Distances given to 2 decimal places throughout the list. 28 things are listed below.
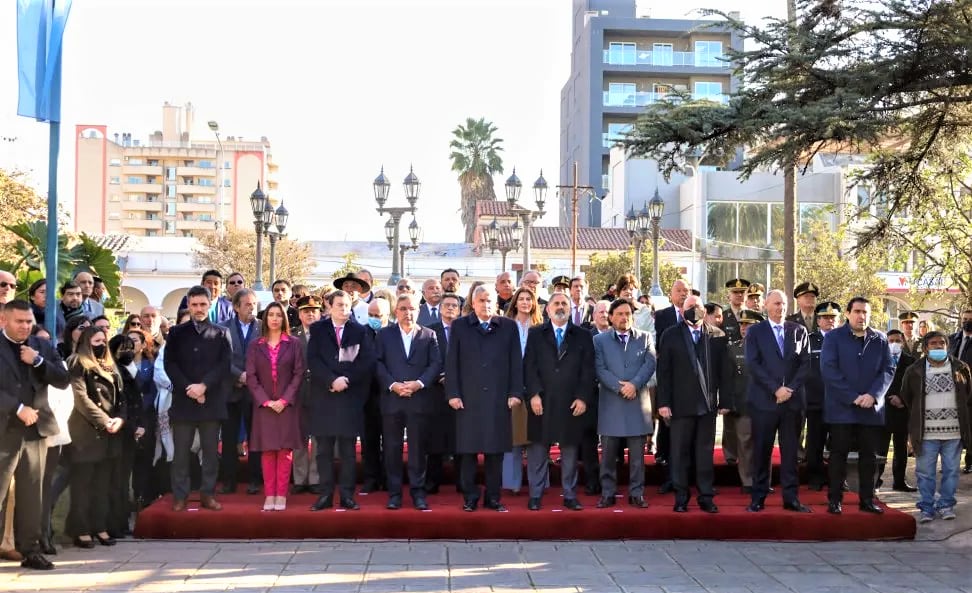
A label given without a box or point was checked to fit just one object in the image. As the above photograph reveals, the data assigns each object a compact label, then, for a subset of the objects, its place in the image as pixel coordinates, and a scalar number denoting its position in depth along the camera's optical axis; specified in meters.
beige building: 108.50
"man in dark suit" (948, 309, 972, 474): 12.87
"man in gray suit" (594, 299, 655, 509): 10.34
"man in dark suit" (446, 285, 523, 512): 10.07
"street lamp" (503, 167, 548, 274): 25.27
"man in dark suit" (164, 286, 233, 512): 9.87
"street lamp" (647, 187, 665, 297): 26.25
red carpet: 9.75
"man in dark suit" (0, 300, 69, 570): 8.00
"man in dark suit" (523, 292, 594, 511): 10.22
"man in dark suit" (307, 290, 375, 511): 10.08
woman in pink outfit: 10.00
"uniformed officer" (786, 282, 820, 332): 11.87
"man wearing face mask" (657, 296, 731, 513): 10.27
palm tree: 69.50
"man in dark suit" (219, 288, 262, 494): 10.91
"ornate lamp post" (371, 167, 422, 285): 23.55
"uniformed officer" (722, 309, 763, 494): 11.15
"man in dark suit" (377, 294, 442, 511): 10.18
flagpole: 9.66
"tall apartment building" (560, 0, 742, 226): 69.38
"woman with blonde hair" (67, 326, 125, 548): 8.95
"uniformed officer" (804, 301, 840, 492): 11.38
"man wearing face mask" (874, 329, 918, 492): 12.14
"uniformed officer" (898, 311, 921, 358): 13.30
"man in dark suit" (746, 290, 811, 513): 10.30
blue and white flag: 10.24
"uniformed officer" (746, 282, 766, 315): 11.99
